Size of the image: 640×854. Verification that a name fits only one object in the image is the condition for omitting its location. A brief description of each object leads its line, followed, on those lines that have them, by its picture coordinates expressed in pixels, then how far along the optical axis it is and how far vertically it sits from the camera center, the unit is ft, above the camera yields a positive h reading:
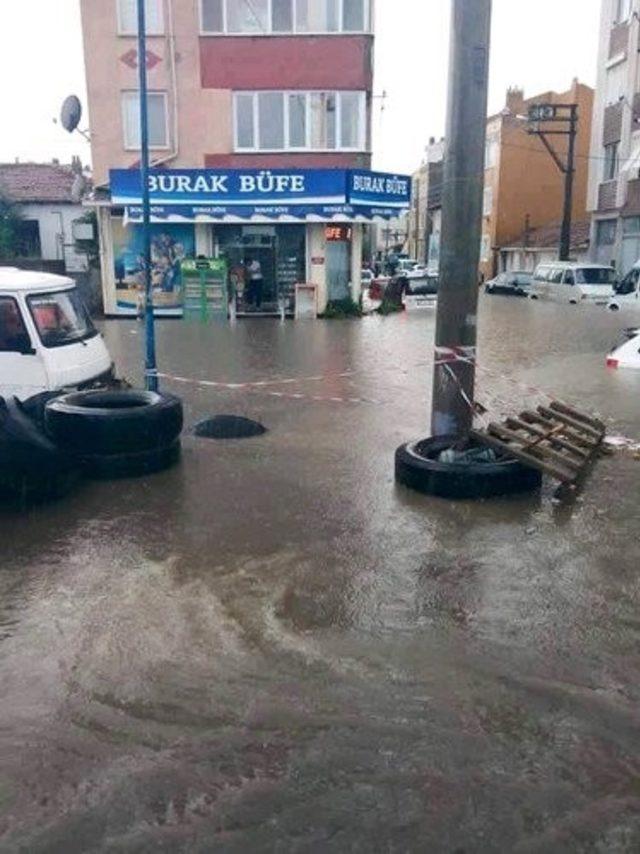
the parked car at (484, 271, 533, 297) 127.54 -4.85
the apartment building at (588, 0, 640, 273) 114.42 +16.49
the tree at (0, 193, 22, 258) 102.37 +3.31
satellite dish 44.01 +7.57
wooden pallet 23.66 -5.82
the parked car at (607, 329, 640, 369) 46.96 -5.92
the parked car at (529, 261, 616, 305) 99.99 -3.70
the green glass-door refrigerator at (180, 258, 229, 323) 78.48 -3.56
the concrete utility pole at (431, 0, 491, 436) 24.38 +1.07
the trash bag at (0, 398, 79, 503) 22.30 -5.86
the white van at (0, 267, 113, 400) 27.37 -3.04
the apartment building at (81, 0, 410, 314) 75.87 +10.89
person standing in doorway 81.35 -2.54
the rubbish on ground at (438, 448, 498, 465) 24.77 -6.22
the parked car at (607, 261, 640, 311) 86.53 -4.11
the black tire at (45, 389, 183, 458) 24.57 -5.35
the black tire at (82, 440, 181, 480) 25.12 -6.62
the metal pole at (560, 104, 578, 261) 122.93 +8.21
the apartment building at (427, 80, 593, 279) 163.53 +15.55
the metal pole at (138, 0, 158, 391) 33.94 +0.86
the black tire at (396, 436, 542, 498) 23.15 -6.46
